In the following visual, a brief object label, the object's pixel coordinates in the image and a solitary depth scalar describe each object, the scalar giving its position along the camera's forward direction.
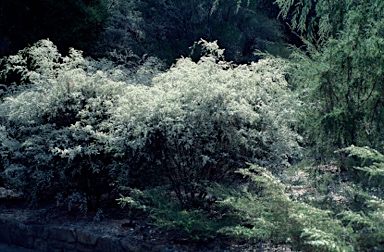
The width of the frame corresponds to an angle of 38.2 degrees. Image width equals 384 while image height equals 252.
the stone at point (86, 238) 6.62
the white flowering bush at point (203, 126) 6.25
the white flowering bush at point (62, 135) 7.09
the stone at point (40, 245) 7.09
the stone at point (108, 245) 6.39
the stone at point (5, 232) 7.43
